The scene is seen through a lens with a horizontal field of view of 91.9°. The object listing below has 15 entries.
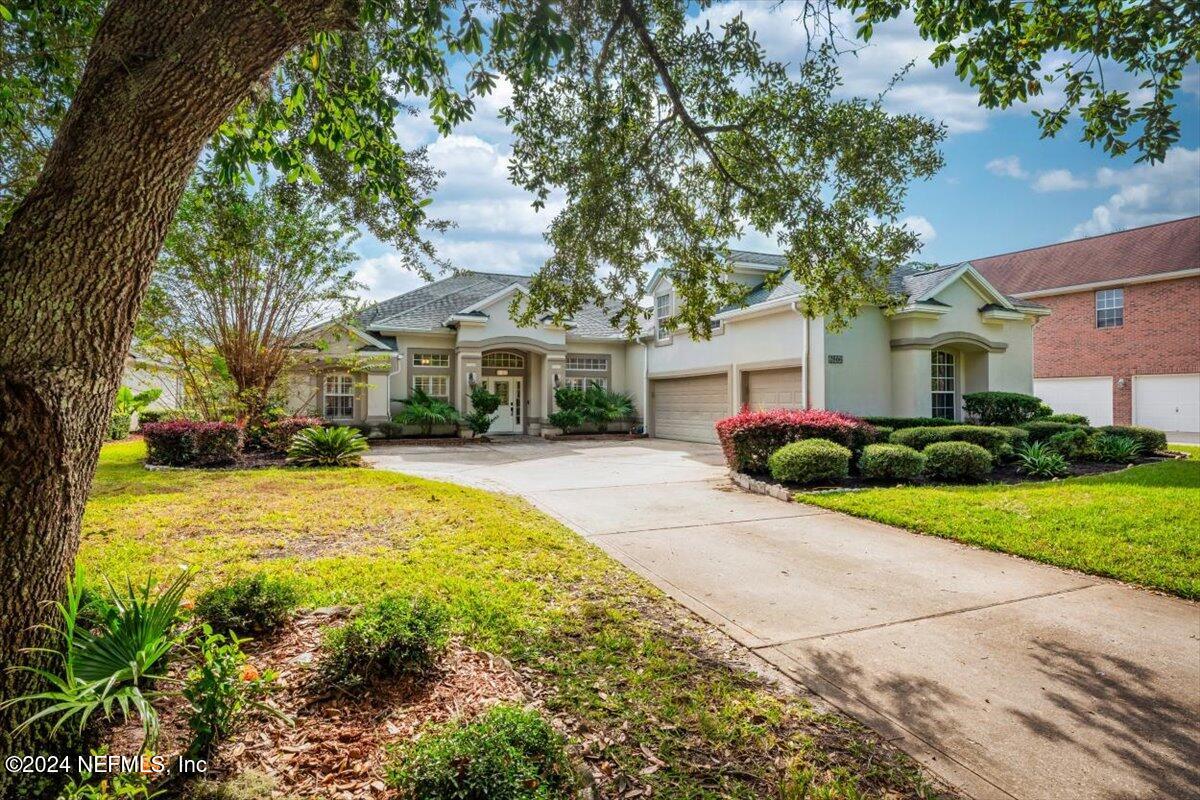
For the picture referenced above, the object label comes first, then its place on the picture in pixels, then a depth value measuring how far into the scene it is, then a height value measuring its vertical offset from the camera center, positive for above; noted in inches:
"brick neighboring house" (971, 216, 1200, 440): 823.7 +123.8
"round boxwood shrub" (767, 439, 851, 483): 381.7 -37.5
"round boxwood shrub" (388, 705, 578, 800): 83.5 -54.2
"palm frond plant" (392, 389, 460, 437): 799.1 -9.1
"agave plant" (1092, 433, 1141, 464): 476.4 -36.8
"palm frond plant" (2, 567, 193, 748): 88.6 -42.6
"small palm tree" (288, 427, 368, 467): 506.0 -37.2
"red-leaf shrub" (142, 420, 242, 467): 490.6 -30.9
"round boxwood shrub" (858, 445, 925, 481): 387.9 -37.9
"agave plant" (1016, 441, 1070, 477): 421.1 -42.6
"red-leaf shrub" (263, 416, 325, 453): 568.4 -25.9
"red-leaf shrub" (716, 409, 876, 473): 428.5 -20.7
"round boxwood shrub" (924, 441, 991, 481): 392.8 -37.8
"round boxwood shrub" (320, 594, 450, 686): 121.4 -51.4
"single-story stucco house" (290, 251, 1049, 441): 575.2 +61.4
